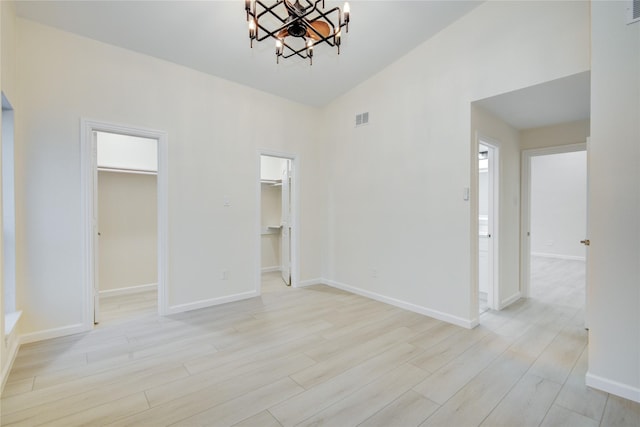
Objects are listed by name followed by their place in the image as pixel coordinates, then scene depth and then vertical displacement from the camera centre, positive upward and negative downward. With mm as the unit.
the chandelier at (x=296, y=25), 2064 +1504
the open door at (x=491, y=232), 3738 -292
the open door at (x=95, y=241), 3141 -332
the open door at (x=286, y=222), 4918 -209
